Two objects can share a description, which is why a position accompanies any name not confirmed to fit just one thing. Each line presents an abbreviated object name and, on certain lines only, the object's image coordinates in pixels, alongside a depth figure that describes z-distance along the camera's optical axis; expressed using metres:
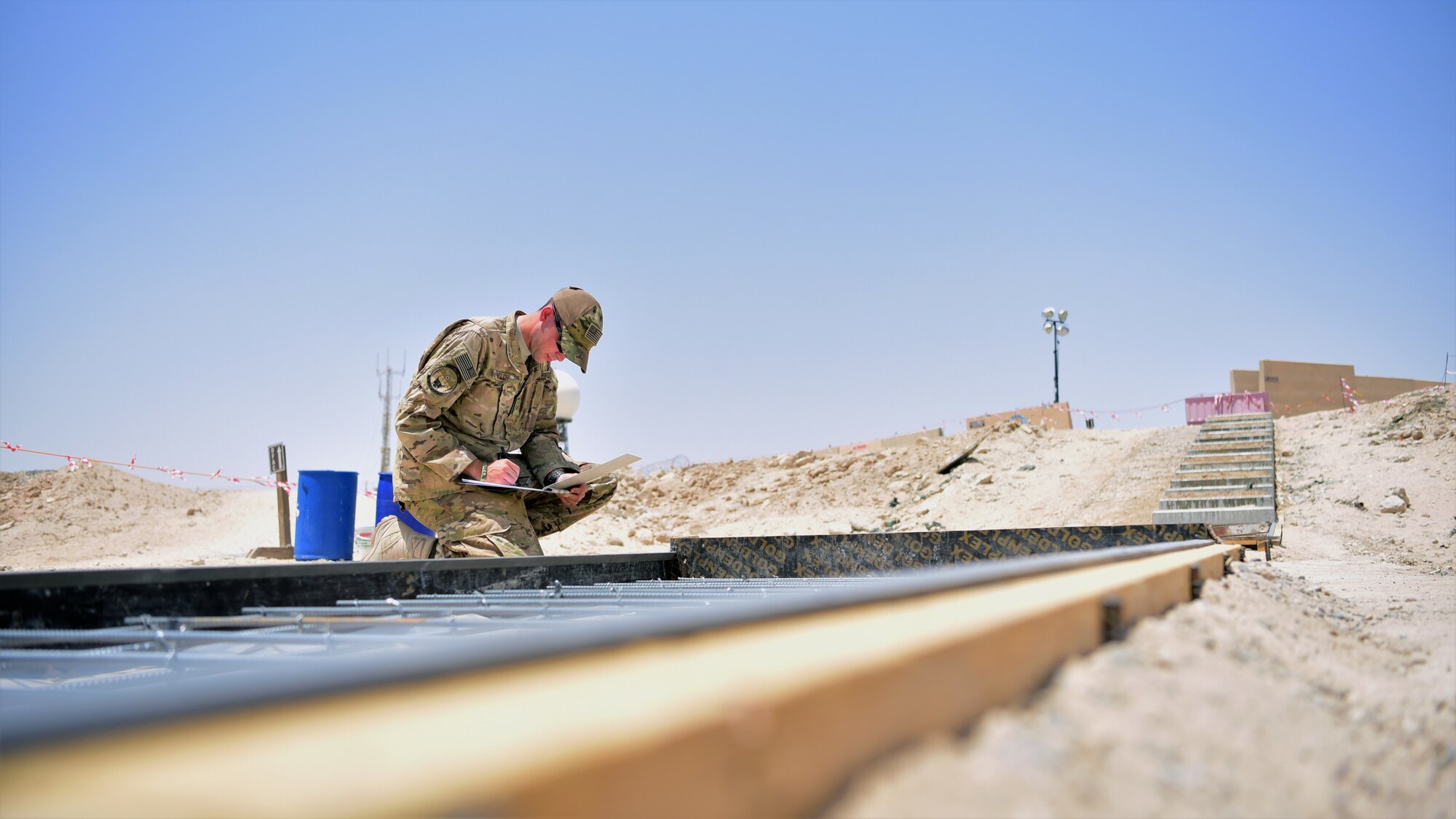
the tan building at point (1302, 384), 34.31
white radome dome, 16.53
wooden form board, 0.55
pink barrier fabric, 24.91
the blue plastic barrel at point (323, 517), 10.92
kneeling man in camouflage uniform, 5.69
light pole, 25.28
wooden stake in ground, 13.78
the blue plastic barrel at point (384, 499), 11.55
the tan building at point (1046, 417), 24.61
